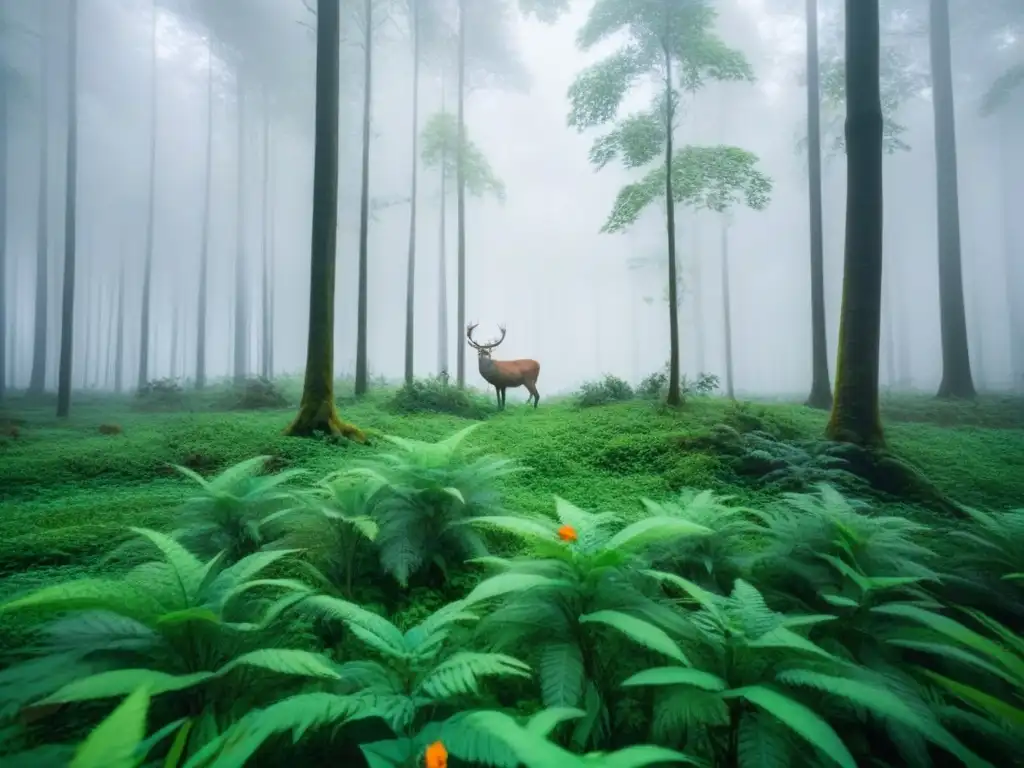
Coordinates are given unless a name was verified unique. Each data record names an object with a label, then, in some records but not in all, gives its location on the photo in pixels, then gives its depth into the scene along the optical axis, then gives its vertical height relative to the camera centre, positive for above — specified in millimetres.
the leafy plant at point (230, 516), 2389 -724
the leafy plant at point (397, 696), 1003 -845
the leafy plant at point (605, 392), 8539 +120
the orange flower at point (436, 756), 891 -789
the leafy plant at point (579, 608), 1289 -791
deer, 8820 +593
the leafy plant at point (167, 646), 1128 -765
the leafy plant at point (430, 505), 2287 -669
